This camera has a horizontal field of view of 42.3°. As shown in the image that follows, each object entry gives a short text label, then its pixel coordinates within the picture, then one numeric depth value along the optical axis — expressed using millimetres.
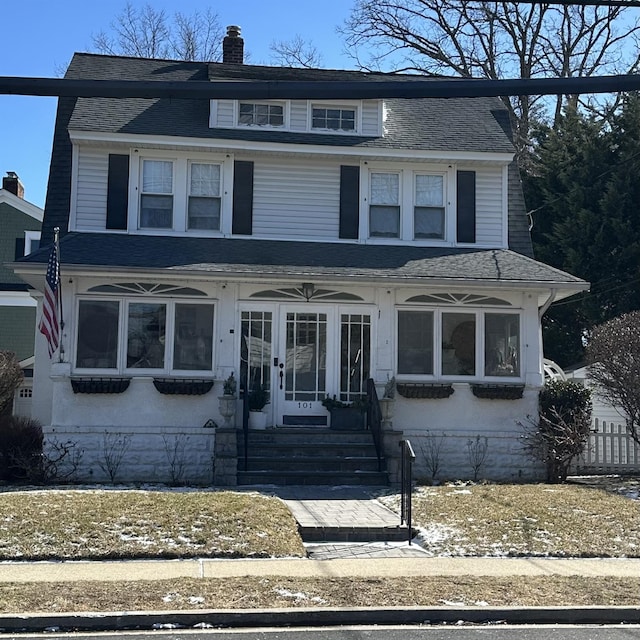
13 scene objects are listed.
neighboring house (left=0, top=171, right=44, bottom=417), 25688
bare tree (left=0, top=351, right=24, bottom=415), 15648
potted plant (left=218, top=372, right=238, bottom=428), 13930
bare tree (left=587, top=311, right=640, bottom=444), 13836
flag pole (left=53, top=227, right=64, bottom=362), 14109
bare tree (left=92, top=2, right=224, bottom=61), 34156
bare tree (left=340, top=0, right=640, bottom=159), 32438
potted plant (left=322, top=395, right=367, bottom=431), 14578
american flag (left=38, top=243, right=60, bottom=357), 12898
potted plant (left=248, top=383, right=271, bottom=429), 14562
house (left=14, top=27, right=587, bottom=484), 14328
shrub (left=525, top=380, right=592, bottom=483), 14336
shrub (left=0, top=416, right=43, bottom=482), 13508
